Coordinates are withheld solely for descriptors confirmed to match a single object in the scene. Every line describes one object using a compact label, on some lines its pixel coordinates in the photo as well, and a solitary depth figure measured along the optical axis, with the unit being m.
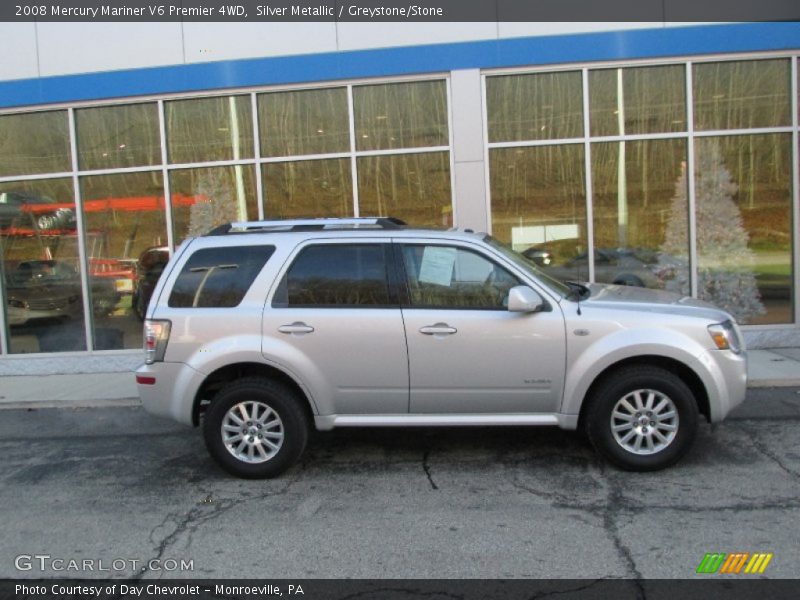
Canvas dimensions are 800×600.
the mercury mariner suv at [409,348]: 5.08
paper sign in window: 5.36
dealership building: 9.67
